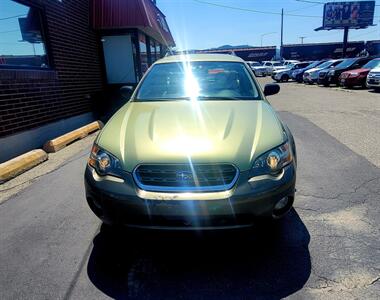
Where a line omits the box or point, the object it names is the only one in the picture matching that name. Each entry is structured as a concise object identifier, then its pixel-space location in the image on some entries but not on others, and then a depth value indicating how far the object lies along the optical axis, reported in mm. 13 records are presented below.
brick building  6234
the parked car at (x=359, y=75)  17141
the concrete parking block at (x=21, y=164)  4986
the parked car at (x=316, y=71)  22116
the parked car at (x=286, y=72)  28820
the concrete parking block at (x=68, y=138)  6551
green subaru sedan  2324
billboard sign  41288
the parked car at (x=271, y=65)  35969
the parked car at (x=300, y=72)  26375
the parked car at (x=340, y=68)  19641
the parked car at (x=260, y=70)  36688
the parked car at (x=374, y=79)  15352
